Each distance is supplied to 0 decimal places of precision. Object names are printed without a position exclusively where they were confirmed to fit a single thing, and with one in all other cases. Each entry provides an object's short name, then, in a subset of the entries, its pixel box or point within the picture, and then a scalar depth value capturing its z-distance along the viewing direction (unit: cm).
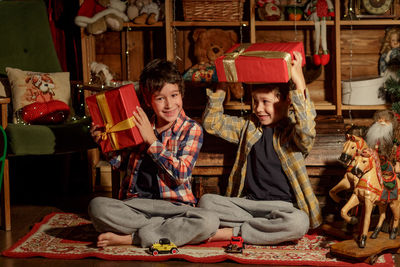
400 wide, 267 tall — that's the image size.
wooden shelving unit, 355
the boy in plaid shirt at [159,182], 226
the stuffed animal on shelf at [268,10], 356
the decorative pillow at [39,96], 295
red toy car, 221
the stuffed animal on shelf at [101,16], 349
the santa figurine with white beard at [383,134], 225
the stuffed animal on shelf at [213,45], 369
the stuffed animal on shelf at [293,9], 360
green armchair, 291
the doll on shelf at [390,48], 369
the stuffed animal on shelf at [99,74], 354
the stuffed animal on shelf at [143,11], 356
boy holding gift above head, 227
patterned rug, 213
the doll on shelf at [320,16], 355
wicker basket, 353
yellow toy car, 219
